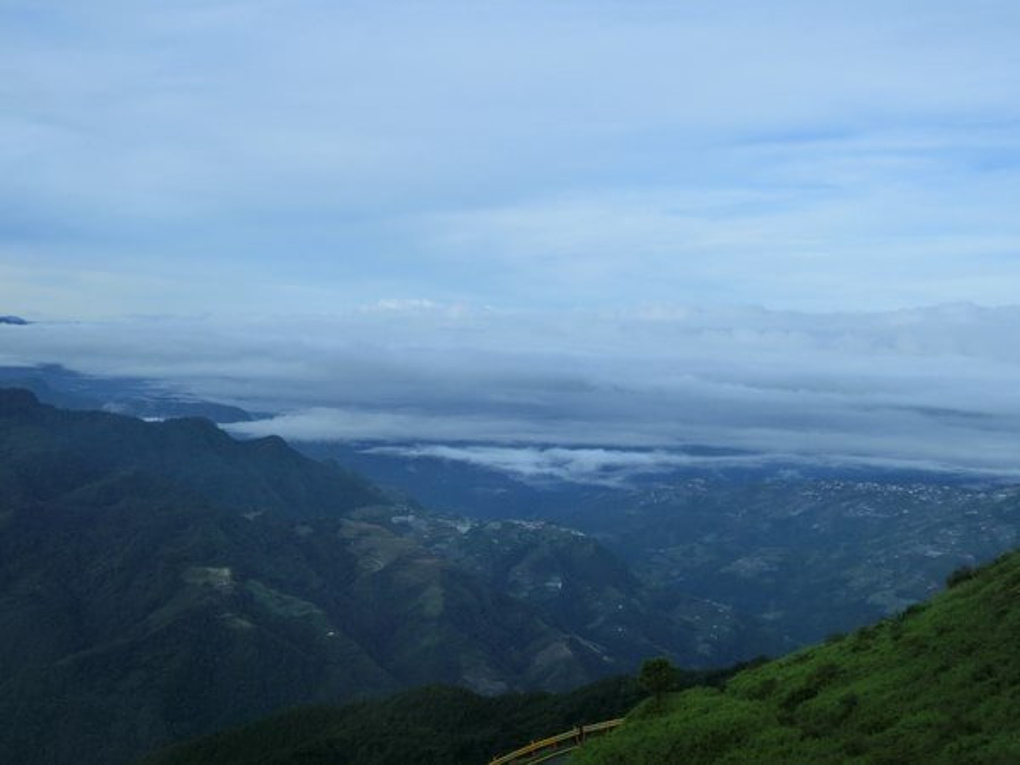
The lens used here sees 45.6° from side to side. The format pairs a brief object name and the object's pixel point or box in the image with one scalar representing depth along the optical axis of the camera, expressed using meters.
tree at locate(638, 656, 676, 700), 82.56
